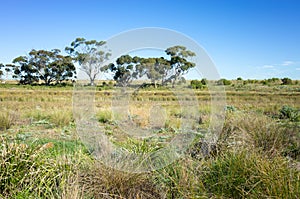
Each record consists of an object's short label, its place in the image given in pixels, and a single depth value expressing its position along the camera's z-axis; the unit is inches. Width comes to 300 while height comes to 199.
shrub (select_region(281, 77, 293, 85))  2309.8
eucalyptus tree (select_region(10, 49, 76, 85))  2160.4
